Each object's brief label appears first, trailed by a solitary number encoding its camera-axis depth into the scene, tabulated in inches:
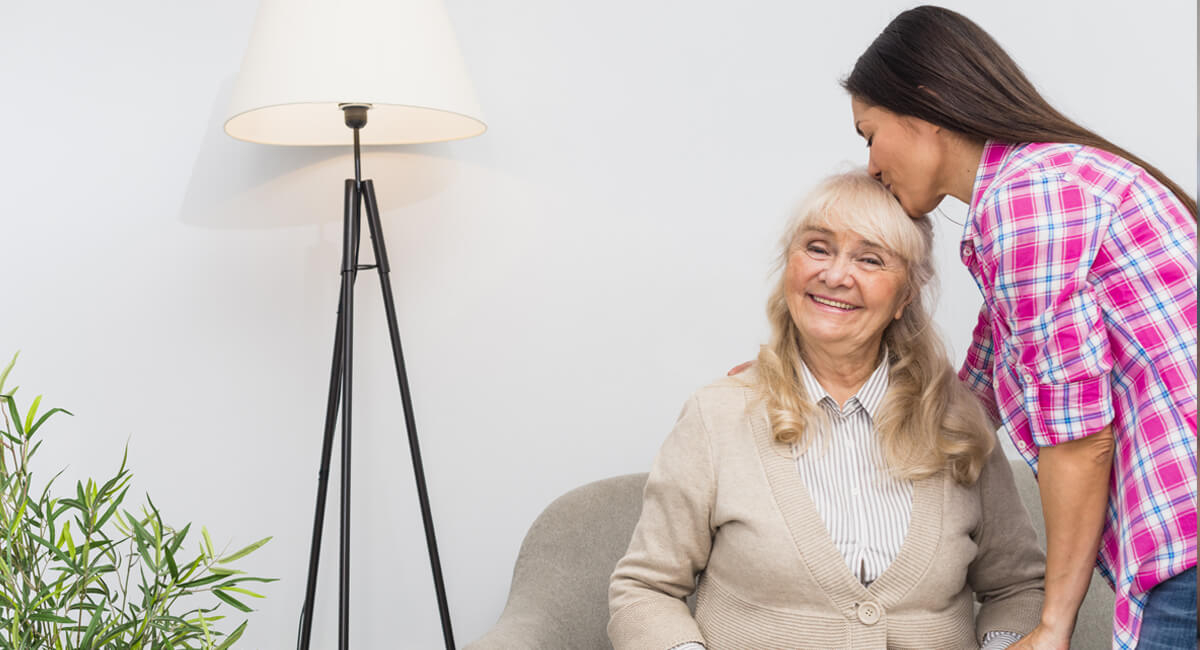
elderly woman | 57.4
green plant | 62.7
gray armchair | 72.8
